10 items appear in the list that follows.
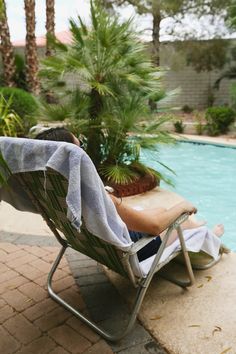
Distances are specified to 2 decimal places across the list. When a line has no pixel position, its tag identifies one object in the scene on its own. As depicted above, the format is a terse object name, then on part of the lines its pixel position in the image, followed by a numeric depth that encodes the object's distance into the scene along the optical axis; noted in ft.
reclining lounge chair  4.58
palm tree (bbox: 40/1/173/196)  9.50
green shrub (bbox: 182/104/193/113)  50.24
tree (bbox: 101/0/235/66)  43.21
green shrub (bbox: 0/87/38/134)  25.85
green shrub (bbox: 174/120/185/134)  35.96
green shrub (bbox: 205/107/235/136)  34.04
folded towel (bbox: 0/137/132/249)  4.52
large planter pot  9.12
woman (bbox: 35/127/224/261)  5.95
